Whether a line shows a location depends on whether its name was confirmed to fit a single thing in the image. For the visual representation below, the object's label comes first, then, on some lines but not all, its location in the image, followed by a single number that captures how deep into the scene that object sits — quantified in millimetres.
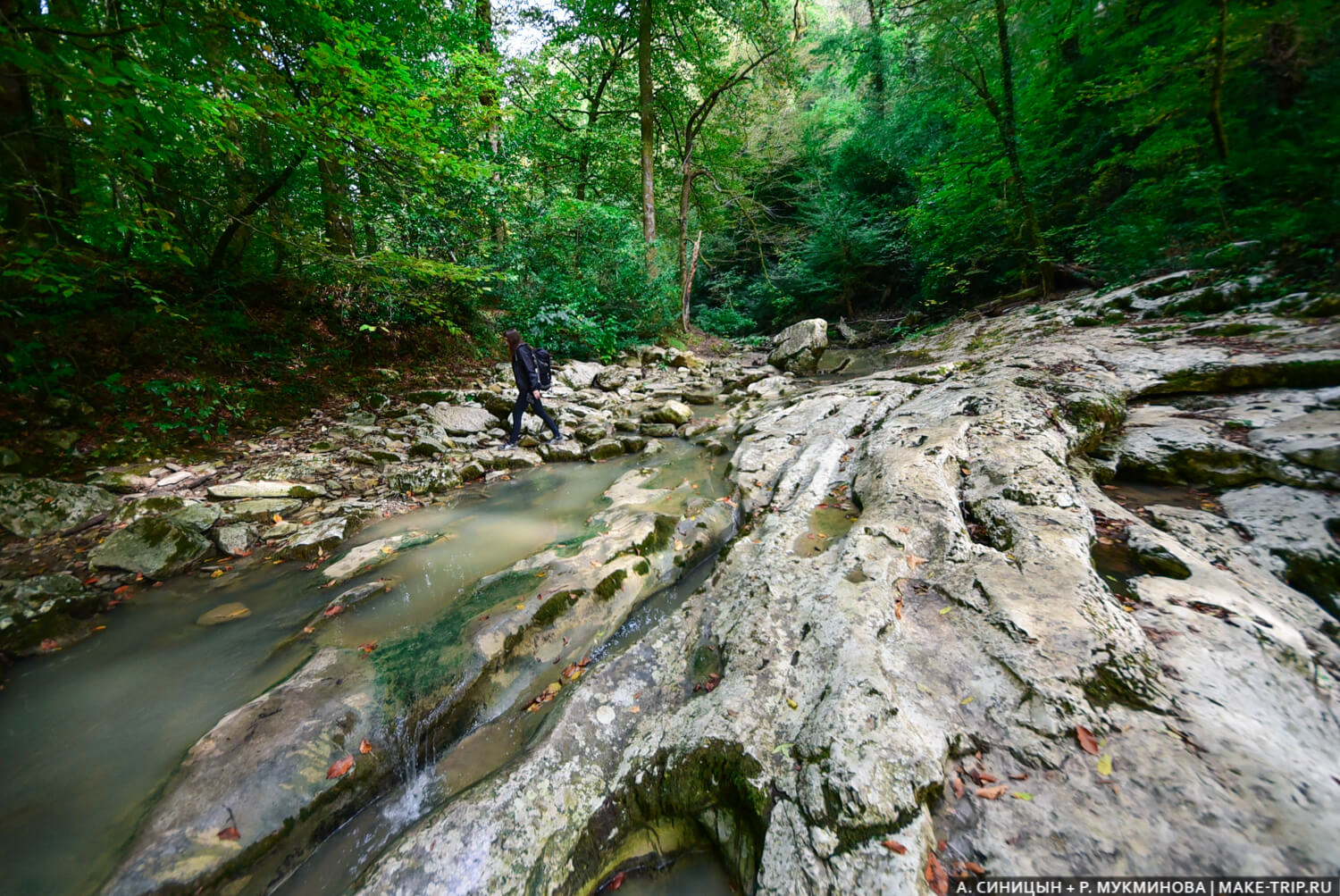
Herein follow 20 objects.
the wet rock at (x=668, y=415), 7480
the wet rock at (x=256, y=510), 4012
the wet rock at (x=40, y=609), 2697
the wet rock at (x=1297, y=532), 2002
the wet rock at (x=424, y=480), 4992
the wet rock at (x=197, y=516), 3798
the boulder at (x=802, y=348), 11156
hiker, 6070
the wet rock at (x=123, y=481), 4074
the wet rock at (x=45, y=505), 3508
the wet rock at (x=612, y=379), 9586
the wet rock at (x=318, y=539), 3771
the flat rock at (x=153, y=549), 3393
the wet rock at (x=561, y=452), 6258
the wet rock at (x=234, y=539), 3744
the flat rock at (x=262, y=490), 4211
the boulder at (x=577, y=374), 9195
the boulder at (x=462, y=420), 6547
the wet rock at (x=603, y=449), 6332
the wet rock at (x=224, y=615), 2994
